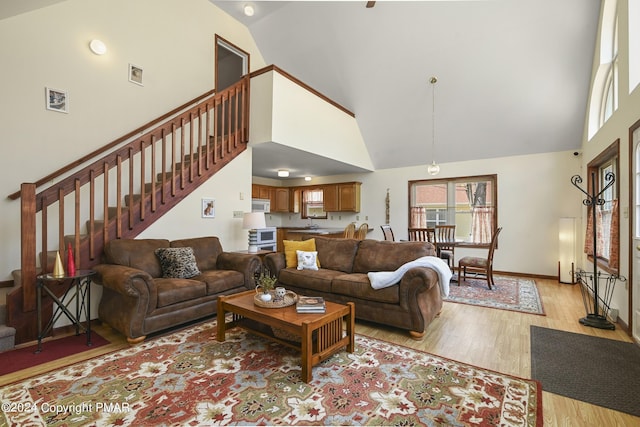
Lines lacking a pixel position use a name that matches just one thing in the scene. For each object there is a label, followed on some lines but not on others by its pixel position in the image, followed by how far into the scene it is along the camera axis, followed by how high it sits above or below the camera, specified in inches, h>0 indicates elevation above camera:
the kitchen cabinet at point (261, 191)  317.4 +23.7
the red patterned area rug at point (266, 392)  70.3 -47.2
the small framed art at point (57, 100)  143.7 +54.8
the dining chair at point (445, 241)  206.1 -19.8
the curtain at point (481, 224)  248.5 -9.1
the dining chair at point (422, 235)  201.9 -14.7
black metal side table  104.5 -31.4
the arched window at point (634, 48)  115.7 +62.9
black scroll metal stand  128.5 -40.7
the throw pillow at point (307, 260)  160.4 -25.2
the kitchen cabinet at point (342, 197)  306.8 +16.9
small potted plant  105.0 -27.4
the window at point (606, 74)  143.7 +73.4
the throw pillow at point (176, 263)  138.0 -23.1
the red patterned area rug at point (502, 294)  159.9 -48.5
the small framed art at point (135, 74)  173.8 +80.6
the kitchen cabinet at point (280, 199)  348.5 +16.3
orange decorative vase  109.2 -18.6
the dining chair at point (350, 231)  285.0 -16.8
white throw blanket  122.0 -25.5
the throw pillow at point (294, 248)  165.9 -19.6
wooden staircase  107.9 +9.7
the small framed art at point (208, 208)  175.6 +3.1
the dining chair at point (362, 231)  296.0 -17.7
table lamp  179.3 -4.6
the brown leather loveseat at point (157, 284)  110.0 -29.6
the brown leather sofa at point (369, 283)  118.1 -30.3
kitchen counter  307.5 -18.2
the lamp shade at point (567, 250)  208.7 -25.6
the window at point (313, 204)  339.3 +10.5
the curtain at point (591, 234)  171.3 -12.1
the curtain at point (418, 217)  279.0 -3.6
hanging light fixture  201.8 +68.9
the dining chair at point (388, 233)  239.9 -15.9
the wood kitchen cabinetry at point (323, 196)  308.7 +18.5
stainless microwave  307.6 +8.7
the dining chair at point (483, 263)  193.6 -32.8
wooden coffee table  86.5 -35.6
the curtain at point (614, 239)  131.6 -11.7
